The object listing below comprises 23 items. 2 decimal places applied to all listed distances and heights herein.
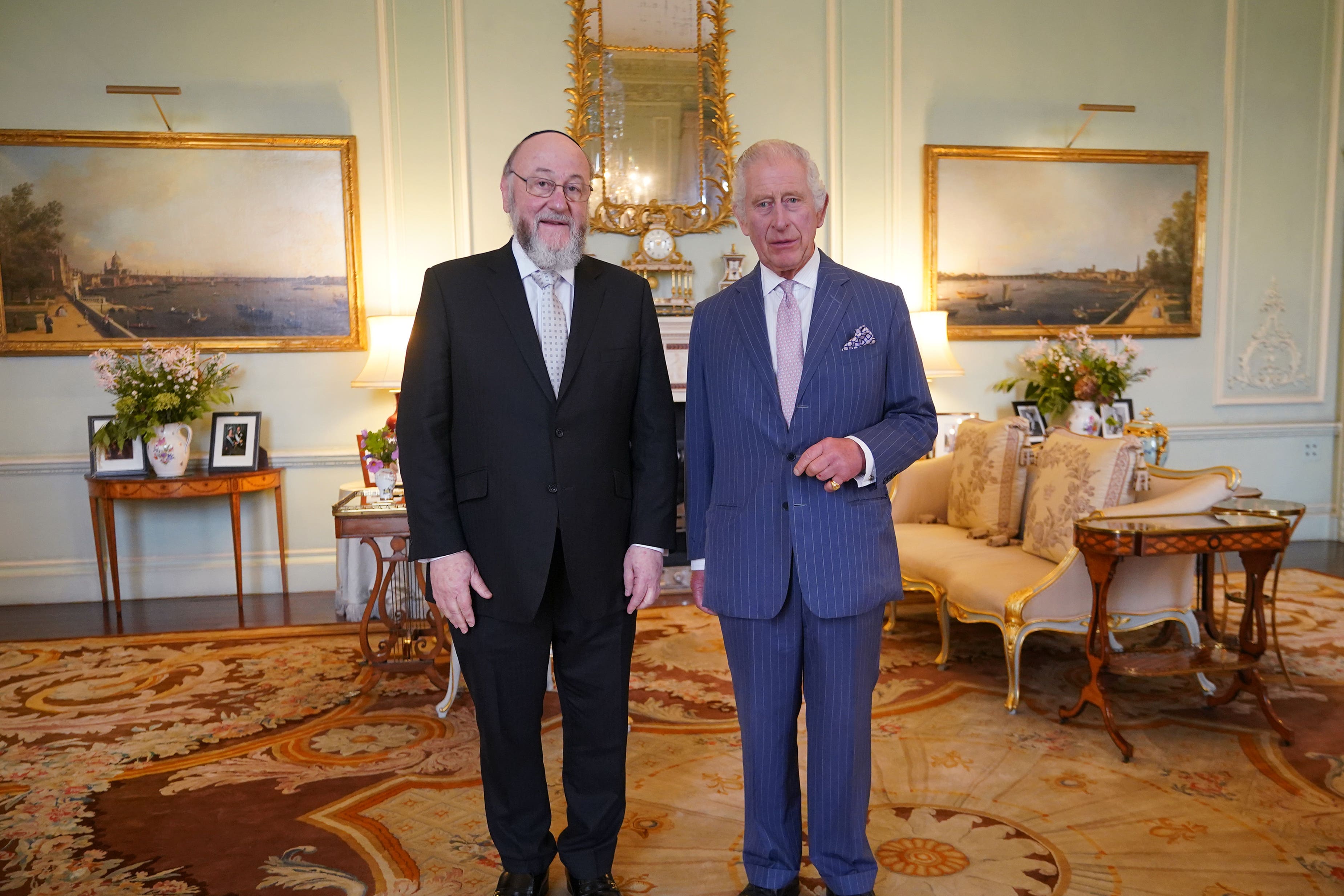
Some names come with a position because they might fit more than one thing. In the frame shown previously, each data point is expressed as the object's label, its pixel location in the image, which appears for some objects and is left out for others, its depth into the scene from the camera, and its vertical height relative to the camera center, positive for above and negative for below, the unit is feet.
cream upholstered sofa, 11.62 -3.00
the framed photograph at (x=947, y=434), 19.31 -1.57
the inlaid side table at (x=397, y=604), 12.19 -3.52
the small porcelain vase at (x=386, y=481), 13.44 -1.63
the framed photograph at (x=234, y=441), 18.43 -1.37
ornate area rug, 7.89 -4.40
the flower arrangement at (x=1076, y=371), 19.33 -0.29
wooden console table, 17.03 -2.19
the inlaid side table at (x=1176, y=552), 10.34 -2.49
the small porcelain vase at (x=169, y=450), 17.28 -1.42
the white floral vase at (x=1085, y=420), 19.08 -1.30
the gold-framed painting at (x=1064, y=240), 20.90 +2.74
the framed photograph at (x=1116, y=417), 18.94 -1.29
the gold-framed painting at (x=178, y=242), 18.24 +2.67
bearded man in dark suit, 6.69 -0.88
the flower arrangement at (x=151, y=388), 17.10 -0.26
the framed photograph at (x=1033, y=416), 20.52 -1.28
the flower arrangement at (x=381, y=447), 13.08 -1.10
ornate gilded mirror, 19.33 +5.41
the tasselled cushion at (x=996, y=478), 14.40 -1.88
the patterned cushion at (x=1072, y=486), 12.13 -1.74
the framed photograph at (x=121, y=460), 17.66 -1.63
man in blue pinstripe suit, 6.55 -1.04
